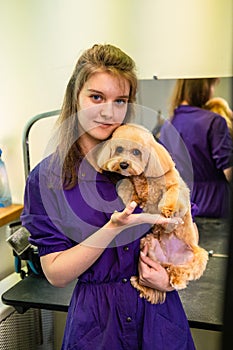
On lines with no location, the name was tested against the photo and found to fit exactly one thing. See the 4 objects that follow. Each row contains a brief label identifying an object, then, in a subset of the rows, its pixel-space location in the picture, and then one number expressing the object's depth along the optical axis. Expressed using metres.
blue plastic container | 1.42
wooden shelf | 1.36
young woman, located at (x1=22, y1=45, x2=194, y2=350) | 0.89
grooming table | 1.05
